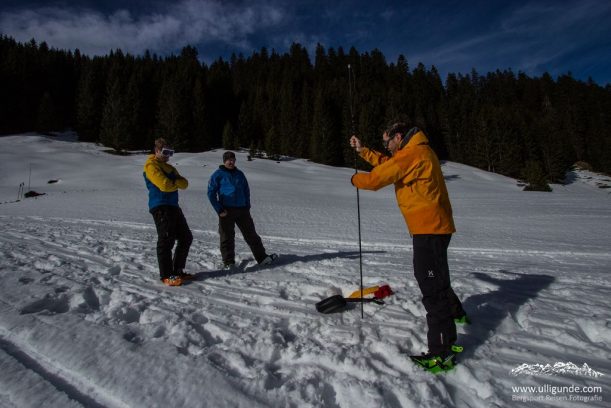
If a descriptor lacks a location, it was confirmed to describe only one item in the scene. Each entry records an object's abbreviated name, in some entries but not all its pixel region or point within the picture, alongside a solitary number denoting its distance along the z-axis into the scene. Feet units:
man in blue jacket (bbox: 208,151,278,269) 17.80
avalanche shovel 11.36
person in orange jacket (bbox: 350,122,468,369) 8.84
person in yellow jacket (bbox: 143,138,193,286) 14.46
